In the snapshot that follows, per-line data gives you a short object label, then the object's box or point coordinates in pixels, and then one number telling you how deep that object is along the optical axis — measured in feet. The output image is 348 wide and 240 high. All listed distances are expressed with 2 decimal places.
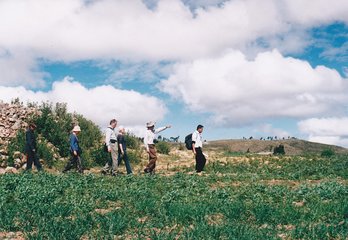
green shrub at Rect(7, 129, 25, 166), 75.66
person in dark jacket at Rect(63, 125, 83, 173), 59.06
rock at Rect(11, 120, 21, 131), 88.21
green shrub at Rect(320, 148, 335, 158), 114.12
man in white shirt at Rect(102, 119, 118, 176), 58.08
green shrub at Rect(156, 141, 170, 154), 109.81
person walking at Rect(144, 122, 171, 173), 59.93
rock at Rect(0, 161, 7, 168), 73.72
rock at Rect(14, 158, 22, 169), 74.59
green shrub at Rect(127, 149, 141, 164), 87.63
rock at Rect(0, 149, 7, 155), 77.90
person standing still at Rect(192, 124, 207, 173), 61.85
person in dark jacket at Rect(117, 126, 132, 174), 60.23
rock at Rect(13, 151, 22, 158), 76.16
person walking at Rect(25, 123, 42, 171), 61.05
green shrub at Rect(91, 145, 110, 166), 84.53
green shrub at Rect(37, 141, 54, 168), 78.84
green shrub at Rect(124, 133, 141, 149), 103.14
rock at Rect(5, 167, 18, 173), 63.77
